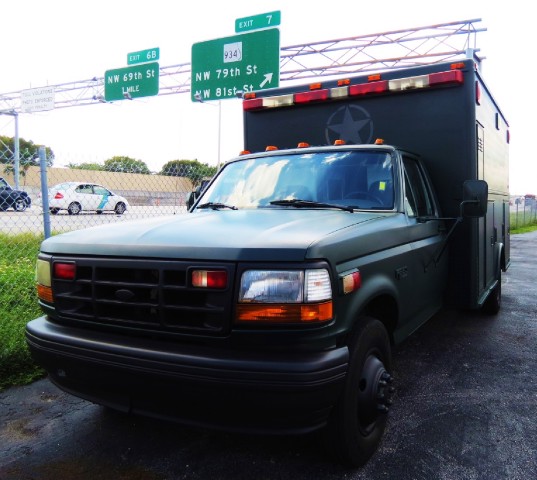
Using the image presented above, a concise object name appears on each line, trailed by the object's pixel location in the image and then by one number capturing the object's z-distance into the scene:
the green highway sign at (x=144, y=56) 16.45
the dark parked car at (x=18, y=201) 7.74
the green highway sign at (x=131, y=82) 16.06
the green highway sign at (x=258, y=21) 12.49
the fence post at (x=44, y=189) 4.72
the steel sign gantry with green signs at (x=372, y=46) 13.58
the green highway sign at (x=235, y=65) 12.23
